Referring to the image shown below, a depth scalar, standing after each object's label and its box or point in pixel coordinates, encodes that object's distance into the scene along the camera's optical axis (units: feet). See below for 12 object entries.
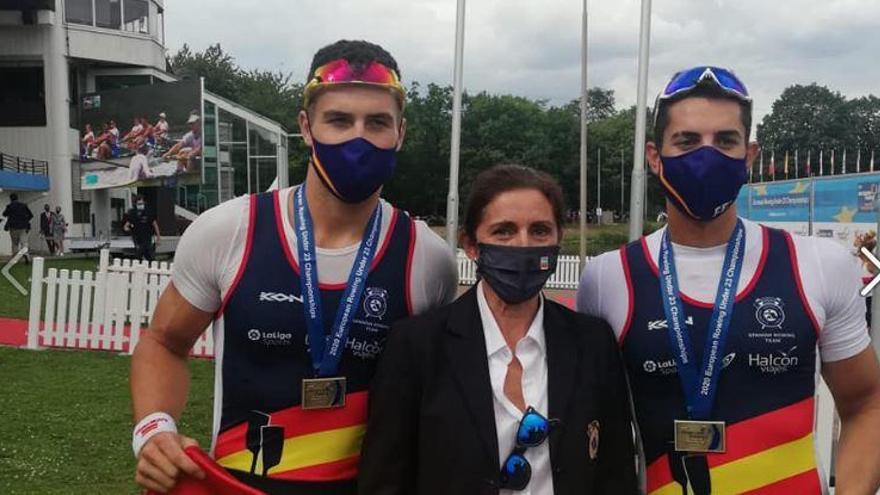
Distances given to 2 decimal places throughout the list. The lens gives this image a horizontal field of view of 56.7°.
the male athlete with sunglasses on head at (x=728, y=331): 8.35
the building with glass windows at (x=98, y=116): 105.09
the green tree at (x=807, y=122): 331.57
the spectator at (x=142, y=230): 74.36
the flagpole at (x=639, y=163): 28.44
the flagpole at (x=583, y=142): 47.32
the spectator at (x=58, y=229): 95.76
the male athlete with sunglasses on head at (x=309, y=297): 8.70
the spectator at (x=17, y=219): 79.66
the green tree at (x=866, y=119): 331.36
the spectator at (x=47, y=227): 95.40
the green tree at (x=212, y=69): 247.50
